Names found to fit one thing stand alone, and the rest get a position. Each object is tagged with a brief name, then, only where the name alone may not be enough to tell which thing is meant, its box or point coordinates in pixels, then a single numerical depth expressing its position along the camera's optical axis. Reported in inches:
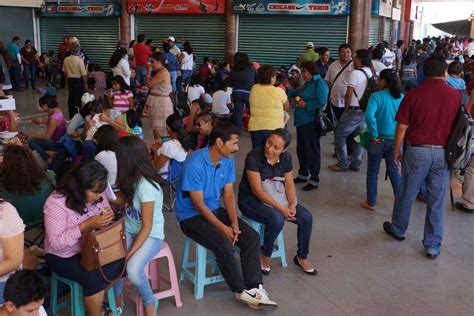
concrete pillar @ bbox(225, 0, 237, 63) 548.1
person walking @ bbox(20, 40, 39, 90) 563.8
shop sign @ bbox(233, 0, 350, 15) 511.8
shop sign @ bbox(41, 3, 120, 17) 604.4
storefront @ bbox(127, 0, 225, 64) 562.9
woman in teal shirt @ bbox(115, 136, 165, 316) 125.1
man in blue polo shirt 135.9
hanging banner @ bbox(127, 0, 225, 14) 554.3
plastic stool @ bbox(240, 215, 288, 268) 158.7
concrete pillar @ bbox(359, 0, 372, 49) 518.0
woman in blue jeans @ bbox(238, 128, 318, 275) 151.5
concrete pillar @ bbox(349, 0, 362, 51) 504.4
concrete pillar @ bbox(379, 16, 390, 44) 639.5
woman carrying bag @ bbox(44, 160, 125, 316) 116.1
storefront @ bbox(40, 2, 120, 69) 615.8
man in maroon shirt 163.0
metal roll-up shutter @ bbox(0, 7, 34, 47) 628.4
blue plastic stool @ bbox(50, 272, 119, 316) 118.2
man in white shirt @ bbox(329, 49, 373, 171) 245.3
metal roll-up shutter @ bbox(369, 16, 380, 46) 591.4
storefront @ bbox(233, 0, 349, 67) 520.4
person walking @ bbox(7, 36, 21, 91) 548.1
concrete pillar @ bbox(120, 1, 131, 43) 596.4
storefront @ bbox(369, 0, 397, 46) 564.6
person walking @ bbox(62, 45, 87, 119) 366.3
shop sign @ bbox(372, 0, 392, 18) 560.7
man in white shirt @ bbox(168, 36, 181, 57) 463.8
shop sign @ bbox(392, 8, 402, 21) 709.0
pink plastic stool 132.8
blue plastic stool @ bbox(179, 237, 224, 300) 141.6
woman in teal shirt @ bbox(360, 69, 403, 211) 198.7
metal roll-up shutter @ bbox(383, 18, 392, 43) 702.8
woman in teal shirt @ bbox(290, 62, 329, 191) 227.9
